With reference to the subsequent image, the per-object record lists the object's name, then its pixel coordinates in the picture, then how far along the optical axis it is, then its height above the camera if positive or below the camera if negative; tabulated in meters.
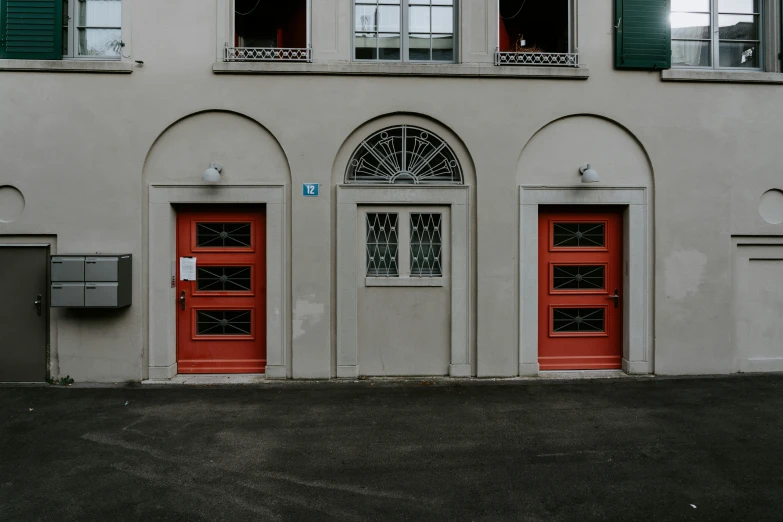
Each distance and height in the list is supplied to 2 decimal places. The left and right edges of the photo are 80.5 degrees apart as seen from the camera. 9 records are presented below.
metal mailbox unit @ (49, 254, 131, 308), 6.07 -0.28
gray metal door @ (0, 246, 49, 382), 6.37 -0.80
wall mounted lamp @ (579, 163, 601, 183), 6.36 +1.20
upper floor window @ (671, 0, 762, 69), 6.91 +3.46
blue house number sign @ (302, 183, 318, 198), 6.39 +1.01
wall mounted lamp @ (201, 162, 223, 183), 6.15 +1.15
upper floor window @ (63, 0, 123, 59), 6.57 +3.32
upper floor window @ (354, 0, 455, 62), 6.62 +3.34
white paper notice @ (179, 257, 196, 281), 6.58 -0.09
